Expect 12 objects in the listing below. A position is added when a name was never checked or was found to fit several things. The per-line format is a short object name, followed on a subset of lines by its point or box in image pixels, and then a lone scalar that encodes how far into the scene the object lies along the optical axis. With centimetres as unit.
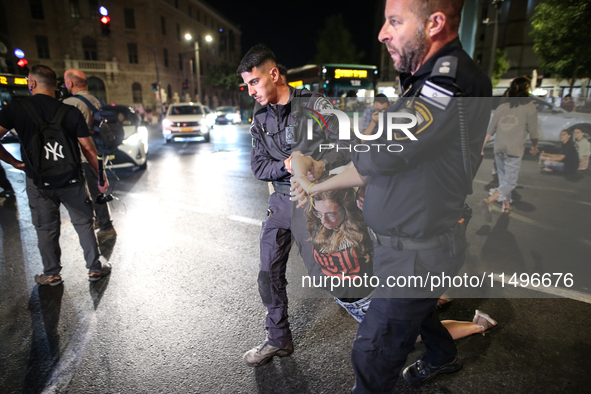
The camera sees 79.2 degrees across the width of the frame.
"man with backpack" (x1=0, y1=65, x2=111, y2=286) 312
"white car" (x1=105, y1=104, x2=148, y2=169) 845
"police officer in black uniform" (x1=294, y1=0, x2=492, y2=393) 132
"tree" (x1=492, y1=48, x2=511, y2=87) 4041
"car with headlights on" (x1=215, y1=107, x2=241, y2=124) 2631
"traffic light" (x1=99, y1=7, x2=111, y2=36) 1162
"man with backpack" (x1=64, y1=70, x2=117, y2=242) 435
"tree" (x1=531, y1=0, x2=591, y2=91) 1772
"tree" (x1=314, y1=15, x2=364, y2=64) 5897
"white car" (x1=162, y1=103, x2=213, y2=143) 1470
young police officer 217
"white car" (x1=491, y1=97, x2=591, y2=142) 1139
